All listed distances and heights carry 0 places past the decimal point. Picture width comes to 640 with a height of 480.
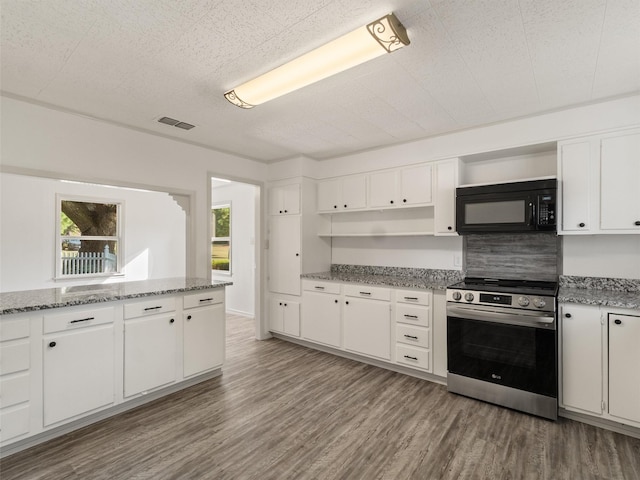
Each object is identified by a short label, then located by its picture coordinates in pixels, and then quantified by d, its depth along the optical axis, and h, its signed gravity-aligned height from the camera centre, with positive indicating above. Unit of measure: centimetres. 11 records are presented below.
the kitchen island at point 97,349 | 205 -82
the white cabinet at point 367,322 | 341 -88
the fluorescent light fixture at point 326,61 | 172 +111
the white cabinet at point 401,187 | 349 +62
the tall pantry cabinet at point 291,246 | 423 -6
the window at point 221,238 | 615 +7
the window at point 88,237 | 502 +7
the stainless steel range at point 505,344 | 244 -83
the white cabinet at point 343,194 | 400 +62
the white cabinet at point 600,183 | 248 +47
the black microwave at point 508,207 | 268 +31
